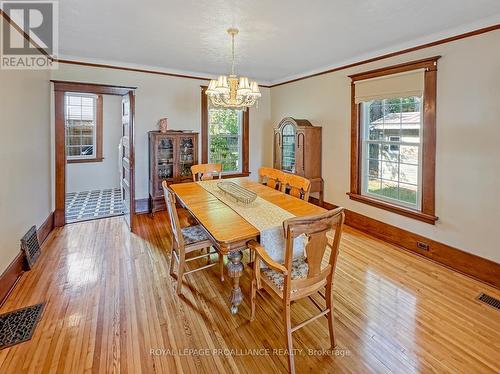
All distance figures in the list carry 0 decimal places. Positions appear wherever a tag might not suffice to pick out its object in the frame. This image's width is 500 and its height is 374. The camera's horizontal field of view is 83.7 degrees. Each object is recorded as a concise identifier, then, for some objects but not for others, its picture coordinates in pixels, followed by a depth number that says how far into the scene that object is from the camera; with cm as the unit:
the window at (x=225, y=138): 539
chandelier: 288
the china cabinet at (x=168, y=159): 475
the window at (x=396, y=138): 322
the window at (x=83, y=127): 612
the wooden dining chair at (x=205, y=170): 410
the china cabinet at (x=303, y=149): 461
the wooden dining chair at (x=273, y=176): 337
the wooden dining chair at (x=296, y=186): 292
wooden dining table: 196
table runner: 204
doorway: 479
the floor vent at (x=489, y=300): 240
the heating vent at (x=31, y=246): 287
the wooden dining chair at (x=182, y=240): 239
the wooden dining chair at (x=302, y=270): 160
